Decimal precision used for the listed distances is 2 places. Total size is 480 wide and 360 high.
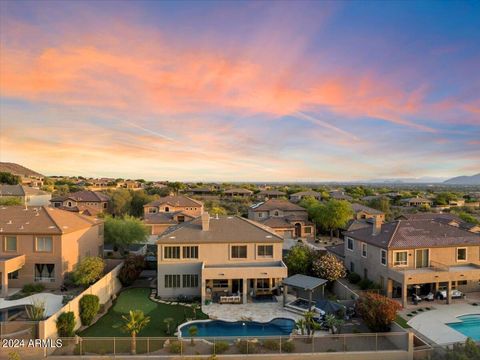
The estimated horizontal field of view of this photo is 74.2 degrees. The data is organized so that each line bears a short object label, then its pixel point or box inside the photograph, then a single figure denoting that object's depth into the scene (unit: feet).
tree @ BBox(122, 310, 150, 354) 54.37
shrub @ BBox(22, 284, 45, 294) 81.25
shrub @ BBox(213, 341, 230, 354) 53.31
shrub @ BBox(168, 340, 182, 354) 53.31
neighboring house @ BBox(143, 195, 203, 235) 170.09
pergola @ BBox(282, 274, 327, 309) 73.35
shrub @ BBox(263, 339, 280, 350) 54.44
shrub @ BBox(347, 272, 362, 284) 93.99
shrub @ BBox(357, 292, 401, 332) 60.59
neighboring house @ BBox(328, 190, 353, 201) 298.62
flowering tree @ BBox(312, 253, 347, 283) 86.22
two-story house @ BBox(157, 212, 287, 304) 82.02
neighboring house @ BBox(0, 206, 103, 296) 84.69
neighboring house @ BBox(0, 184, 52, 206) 217.93
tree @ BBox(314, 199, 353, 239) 167.22
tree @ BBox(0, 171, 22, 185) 315.58
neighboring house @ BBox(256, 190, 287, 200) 346.33
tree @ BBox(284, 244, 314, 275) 91.71
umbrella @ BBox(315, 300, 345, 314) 66.95
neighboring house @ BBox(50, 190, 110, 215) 218.18
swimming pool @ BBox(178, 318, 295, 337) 63.26
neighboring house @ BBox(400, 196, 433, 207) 315.72
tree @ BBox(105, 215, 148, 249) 117.60
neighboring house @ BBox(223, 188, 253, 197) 377.91
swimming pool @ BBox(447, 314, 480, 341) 63.27
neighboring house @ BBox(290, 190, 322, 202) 315.08
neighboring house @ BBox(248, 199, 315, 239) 167.22
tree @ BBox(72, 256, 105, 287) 80.64
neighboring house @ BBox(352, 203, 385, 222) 186.57
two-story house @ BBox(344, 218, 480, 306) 79.30
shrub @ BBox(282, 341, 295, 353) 54.13
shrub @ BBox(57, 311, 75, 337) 58.18
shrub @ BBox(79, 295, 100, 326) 66.13
